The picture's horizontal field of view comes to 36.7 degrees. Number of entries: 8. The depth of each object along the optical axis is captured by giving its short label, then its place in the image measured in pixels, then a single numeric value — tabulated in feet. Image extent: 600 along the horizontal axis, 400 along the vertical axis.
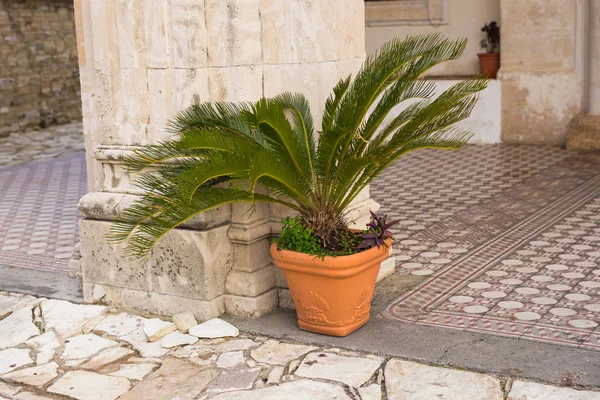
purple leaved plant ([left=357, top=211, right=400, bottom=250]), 15.49
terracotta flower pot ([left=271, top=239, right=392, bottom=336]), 15.11
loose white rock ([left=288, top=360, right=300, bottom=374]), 14.26
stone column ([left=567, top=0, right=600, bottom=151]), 33.99
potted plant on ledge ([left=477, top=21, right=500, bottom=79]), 36.91
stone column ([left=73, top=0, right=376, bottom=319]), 16.12
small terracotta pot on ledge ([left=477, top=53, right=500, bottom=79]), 36.83
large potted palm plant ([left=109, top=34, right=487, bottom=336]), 15.05
